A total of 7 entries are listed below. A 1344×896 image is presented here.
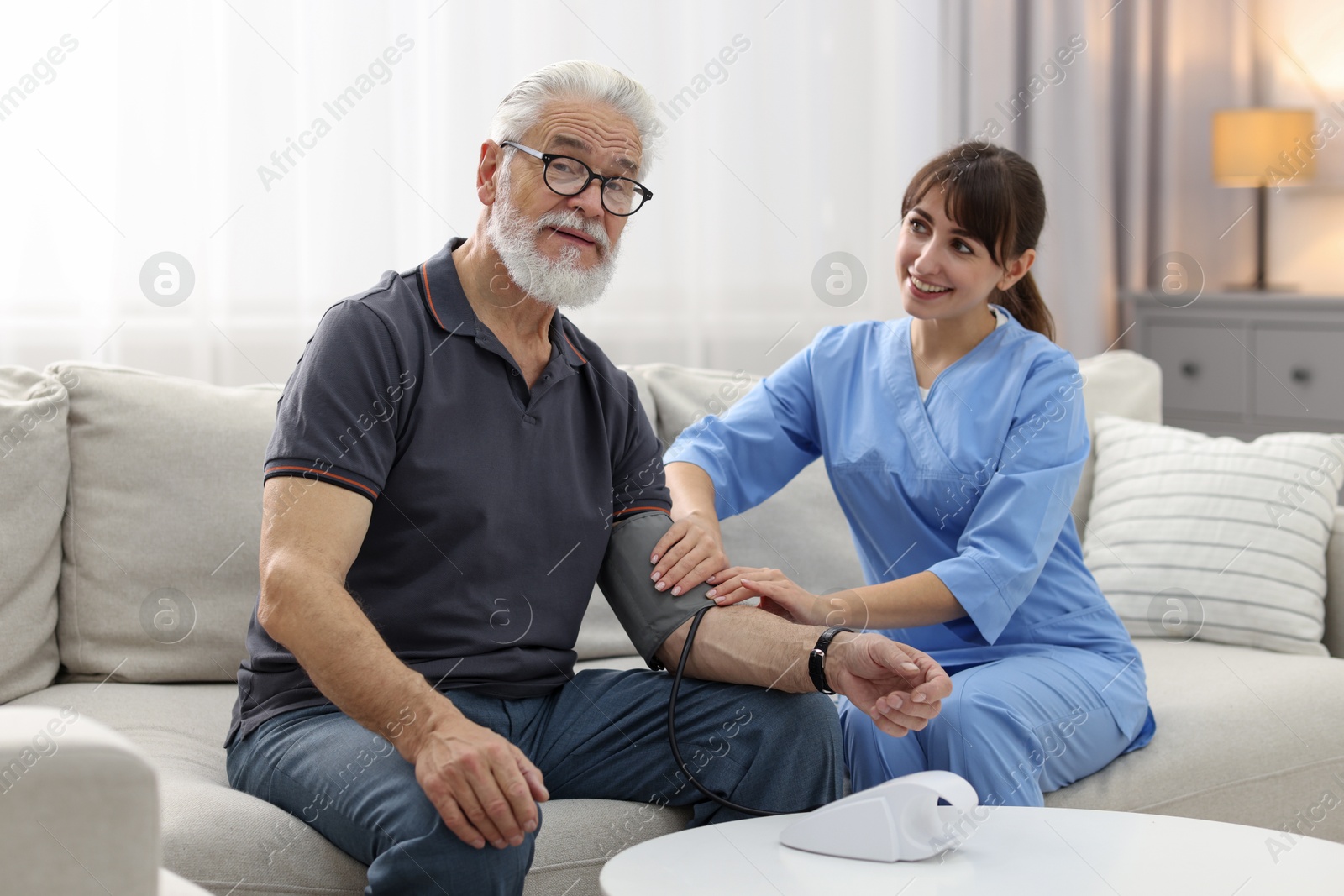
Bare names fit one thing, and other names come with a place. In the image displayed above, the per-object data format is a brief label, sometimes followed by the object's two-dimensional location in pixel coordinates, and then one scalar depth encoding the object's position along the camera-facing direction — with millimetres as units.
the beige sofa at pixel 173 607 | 3550
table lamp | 5423
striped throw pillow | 3896
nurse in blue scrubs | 3435
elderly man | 3159
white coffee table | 3044
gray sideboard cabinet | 5198
